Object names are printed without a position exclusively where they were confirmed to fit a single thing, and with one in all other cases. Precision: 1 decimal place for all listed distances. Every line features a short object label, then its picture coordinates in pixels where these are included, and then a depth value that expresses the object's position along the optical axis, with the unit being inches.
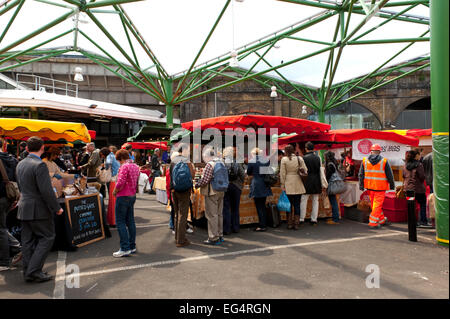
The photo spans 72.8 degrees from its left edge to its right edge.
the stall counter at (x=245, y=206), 267.0
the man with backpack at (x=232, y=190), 253.4
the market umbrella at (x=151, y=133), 407.8
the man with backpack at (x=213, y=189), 225.3
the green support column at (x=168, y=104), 543.6
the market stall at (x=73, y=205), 217.8
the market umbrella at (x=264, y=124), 288.0
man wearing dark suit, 158.6
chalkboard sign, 223.6
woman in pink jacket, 201.6
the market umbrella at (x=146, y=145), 724.0
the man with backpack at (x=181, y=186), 215.3
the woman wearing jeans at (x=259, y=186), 263.3
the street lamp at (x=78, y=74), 480.7
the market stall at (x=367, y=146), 320.8
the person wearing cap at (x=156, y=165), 542.9
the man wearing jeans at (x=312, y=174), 282.7
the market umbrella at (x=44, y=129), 266.7
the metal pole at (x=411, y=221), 228.8
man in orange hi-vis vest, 270.1
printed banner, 335.3
